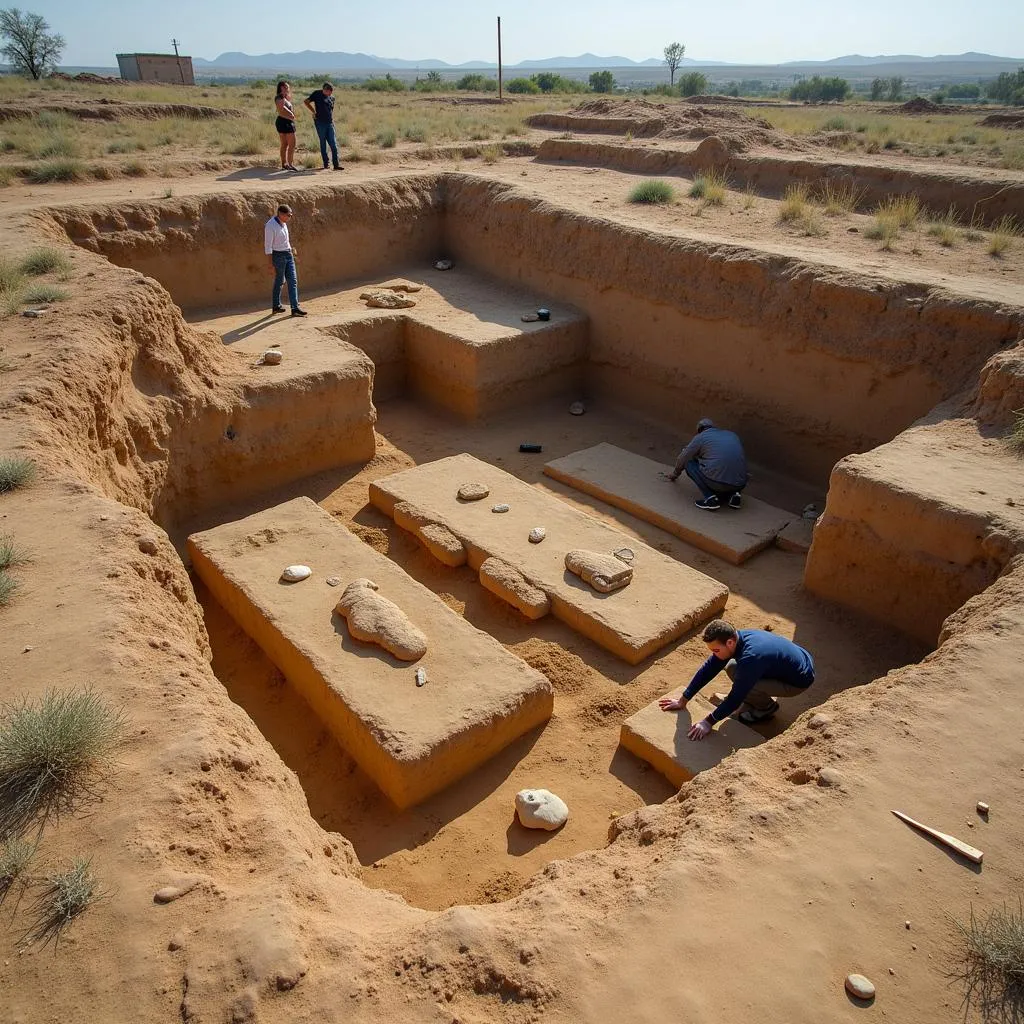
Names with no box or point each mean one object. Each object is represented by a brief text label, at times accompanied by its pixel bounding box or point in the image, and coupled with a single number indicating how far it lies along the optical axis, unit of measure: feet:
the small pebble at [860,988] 7.97
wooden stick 9.42
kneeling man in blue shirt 14.39
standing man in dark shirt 39.29
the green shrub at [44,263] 23.73
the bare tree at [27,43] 111.34
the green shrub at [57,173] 36.01
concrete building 107.24
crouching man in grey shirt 23.63
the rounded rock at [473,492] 23.26
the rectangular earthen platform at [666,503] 22.81
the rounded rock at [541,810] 14.26
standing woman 38.99
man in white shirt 28.86
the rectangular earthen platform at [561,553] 18.76
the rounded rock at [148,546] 14.20
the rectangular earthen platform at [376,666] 14.66
